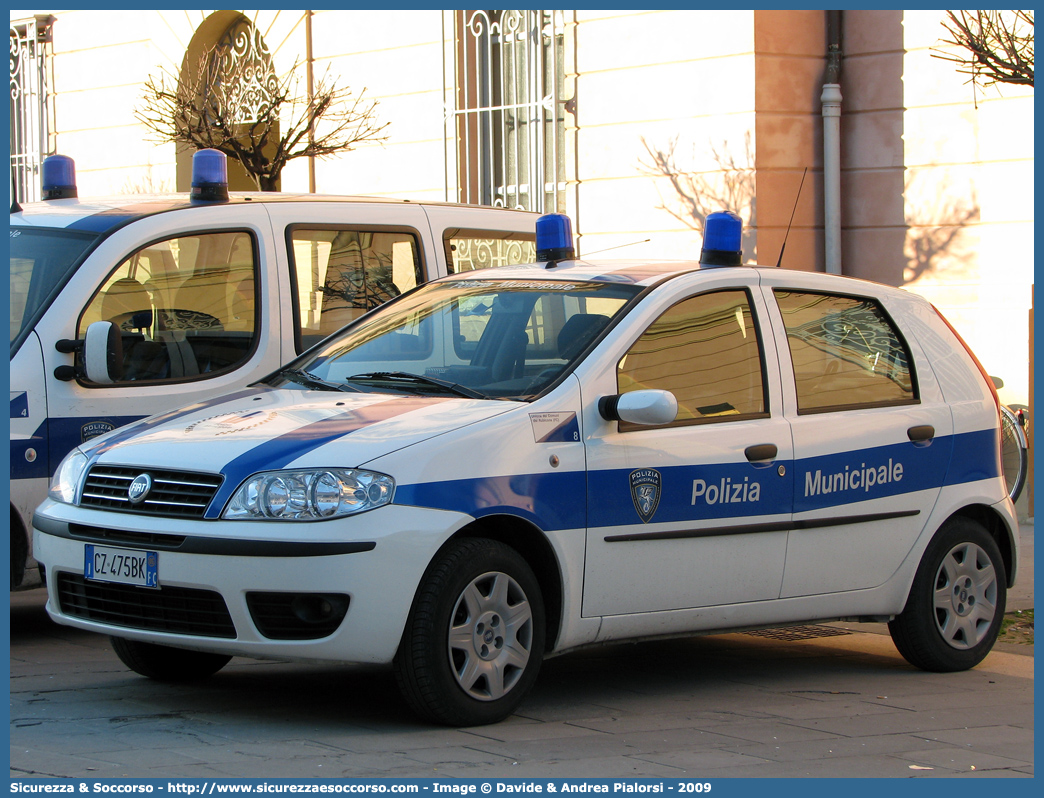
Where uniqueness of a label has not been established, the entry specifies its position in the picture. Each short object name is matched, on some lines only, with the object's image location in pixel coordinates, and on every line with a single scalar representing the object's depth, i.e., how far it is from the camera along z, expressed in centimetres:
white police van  1290
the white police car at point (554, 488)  952
